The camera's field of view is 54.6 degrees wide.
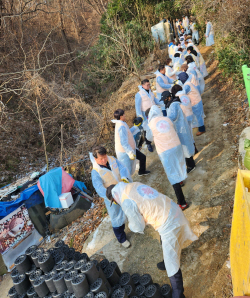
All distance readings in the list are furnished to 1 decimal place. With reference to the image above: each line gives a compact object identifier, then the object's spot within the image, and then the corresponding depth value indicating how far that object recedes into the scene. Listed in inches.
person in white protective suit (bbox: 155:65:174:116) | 277.2
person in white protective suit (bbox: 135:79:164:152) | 234.2
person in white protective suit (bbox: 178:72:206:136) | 239.0
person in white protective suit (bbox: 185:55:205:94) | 280.5
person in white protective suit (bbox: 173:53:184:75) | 347.4
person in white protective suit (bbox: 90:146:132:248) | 144.0
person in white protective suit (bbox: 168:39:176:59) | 457.1
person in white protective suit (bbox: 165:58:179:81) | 333.6
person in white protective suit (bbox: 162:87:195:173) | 179.0
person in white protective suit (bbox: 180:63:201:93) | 248.2
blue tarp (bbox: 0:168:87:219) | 207.9
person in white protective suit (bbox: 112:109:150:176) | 182.4
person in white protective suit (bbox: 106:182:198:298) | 105.6
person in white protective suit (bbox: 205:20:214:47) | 447.7
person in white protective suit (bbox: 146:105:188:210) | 157.2
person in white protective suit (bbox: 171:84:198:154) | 209.3
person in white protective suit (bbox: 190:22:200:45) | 570.2
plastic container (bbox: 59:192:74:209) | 213.0
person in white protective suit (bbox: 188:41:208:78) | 361.5
